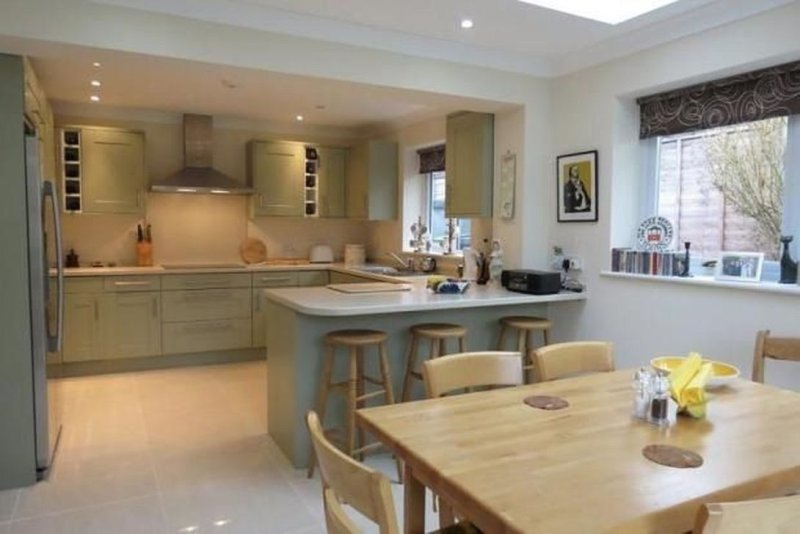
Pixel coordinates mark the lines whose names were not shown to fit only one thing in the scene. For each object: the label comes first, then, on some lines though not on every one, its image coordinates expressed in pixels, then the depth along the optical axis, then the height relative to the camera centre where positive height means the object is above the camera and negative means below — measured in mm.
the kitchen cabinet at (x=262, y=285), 5449 -510
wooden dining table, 1136 -541
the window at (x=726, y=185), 2902 +272
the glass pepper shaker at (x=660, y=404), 1637 -489
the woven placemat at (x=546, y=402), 1758 -531
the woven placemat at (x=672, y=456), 1349 -541
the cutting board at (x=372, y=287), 3516 -349
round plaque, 3373 +0
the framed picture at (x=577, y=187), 3666 +312
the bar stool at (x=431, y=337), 3170 -589
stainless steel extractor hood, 5336 +636
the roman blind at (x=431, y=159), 5375 +718
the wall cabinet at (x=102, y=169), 4961 +551
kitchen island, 3057 -530
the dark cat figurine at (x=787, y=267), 2680 -152
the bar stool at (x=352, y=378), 2959 -774
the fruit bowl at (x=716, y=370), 1972 -488
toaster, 6176 -237
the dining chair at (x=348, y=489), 1100 -532
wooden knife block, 5383 -213
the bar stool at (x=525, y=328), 3500 -587
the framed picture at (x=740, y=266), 2854 -162
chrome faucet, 5600 -290
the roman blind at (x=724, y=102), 2730 +702
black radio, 3570 -307
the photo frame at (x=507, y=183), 4055 +358
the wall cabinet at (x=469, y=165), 4250 +524
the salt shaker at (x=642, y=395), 1666 -475
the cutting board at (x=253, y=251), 5914 -197
